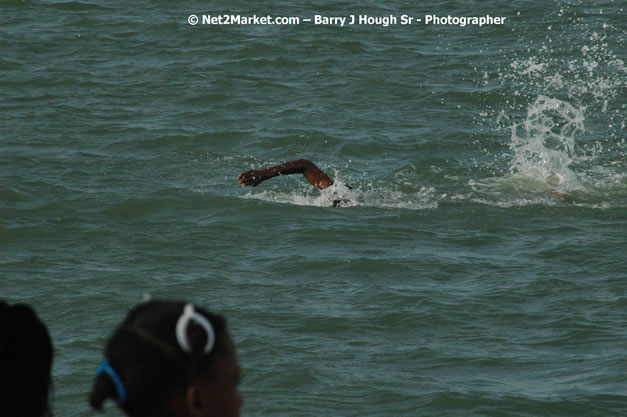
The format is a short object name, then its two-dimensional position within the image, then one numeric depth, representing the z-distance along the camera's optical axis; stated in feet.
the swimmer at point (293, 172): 69.31
